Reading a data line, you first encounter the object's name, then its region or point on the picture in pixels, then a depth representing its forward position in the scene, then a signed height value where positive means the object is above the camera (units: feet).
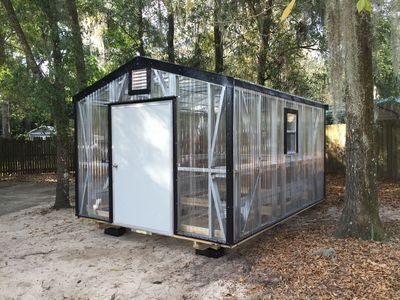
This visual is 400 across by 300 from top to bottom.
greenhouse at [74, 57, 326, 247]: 15.34 -0.33
